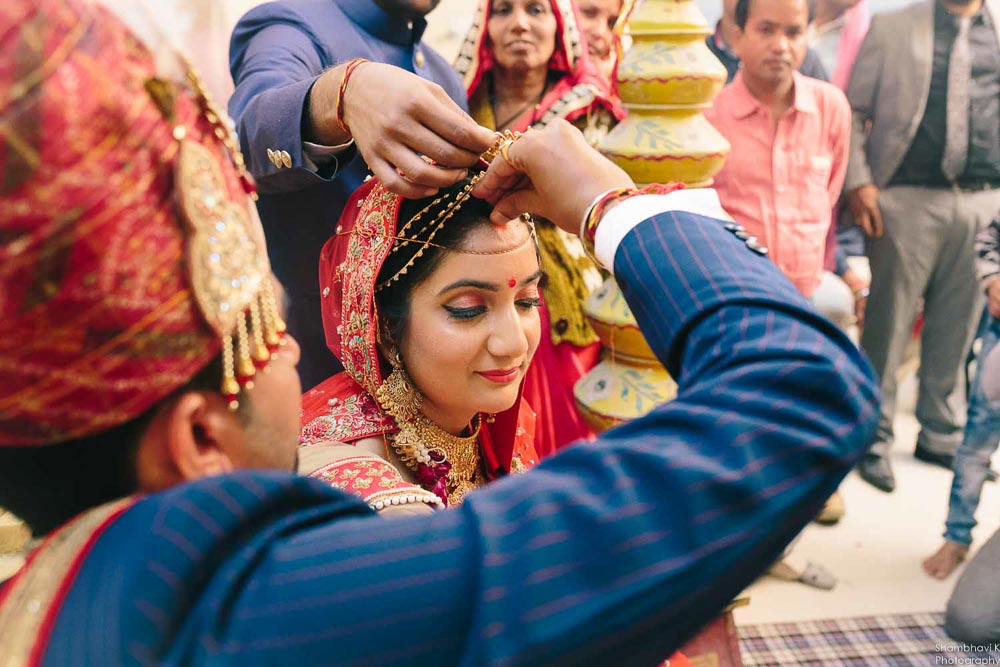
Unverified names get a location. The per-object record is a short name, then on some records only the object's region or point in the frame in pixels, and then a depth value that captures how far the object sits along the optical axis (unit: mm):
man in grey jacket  3953
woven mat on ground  2689
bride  1422
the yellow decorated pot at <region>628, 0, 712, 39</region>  1779
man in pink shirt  3365
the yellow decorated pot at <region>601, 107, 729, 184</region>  1771
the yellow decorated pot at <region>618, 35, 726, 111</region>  1758
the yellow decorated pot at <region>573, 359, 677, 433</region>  1812
